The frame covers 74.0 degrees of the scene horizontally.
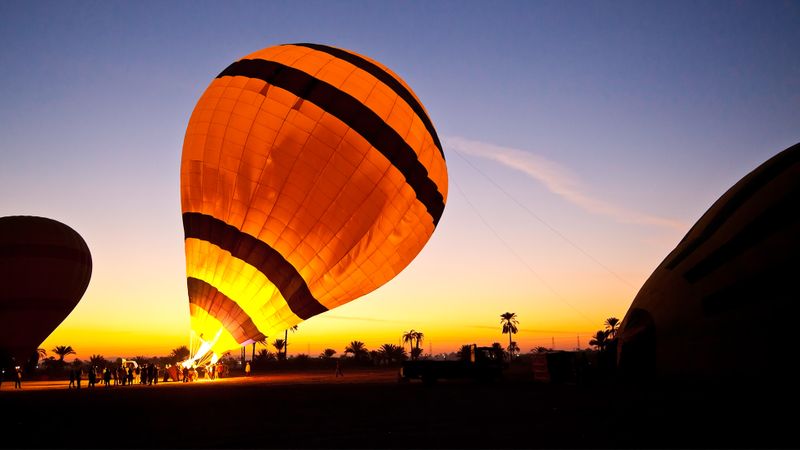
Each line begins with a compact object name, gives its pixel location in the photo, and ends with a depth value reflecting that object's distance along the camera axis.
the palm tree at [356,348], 81.46
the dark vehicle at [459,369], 21.91
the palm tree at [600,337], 77.35
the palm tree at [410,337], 93.57
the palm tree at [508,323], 97.50
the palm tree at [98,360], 83.32
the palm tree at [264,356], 68.35
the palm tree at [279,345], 78.44
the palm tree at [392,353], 74.56
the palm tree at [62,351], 76.56
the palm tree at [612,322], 85.13
